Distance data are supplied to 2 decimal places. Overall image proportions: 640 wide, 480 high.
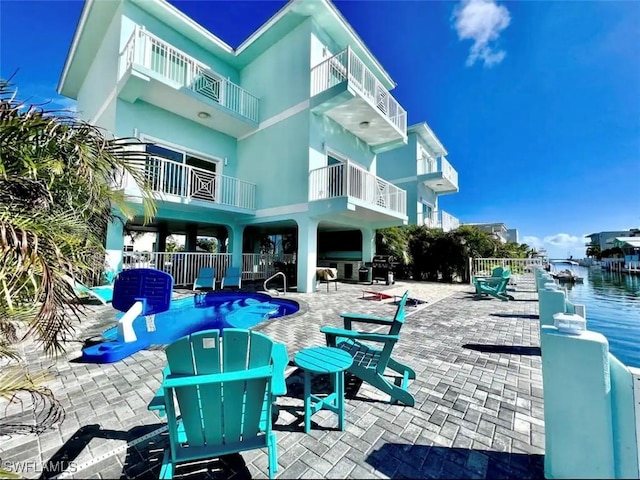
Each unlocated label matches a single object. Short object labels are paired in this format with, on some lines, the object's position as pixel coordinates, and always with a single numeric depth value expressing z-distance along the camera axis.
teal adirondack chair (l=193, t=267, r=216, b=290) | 9.83
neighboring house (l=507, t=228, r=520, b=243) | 53.09
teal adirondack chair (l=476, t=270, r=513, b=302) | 9.12
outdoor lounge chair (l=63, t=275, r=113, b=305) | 7.53
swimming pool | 3.81
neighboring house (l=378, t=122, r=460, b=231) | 19.17
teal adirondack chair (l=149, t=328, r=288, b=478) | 1.60
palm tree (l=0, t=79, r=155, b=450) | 1.77
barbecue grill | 13.05
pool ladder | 9.40
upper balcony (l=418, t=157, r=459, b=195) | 18.89
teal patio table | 2.26
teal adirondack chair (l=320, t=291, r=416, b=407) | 2.69
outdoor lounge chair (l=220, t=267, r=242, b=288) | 10.56
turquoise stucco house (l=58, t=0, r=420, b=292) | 9.21
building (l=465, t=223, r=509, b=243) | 35.15
